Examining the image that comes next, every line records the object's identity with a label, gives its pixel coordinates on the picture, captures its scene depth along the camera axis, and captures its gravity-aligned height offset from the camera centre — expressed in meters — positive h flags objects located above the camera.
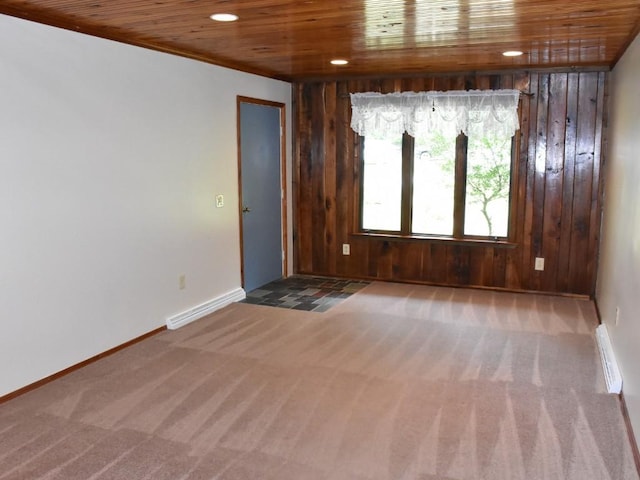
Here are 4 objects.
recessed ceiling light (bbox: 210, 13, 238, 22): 3.13 +0.92
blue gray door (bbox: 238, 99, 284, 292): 5.34 -0.13
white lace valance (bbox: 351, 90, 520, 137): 5.26 +0.64
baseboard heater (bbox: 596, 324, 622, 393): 3.22 -1.15
